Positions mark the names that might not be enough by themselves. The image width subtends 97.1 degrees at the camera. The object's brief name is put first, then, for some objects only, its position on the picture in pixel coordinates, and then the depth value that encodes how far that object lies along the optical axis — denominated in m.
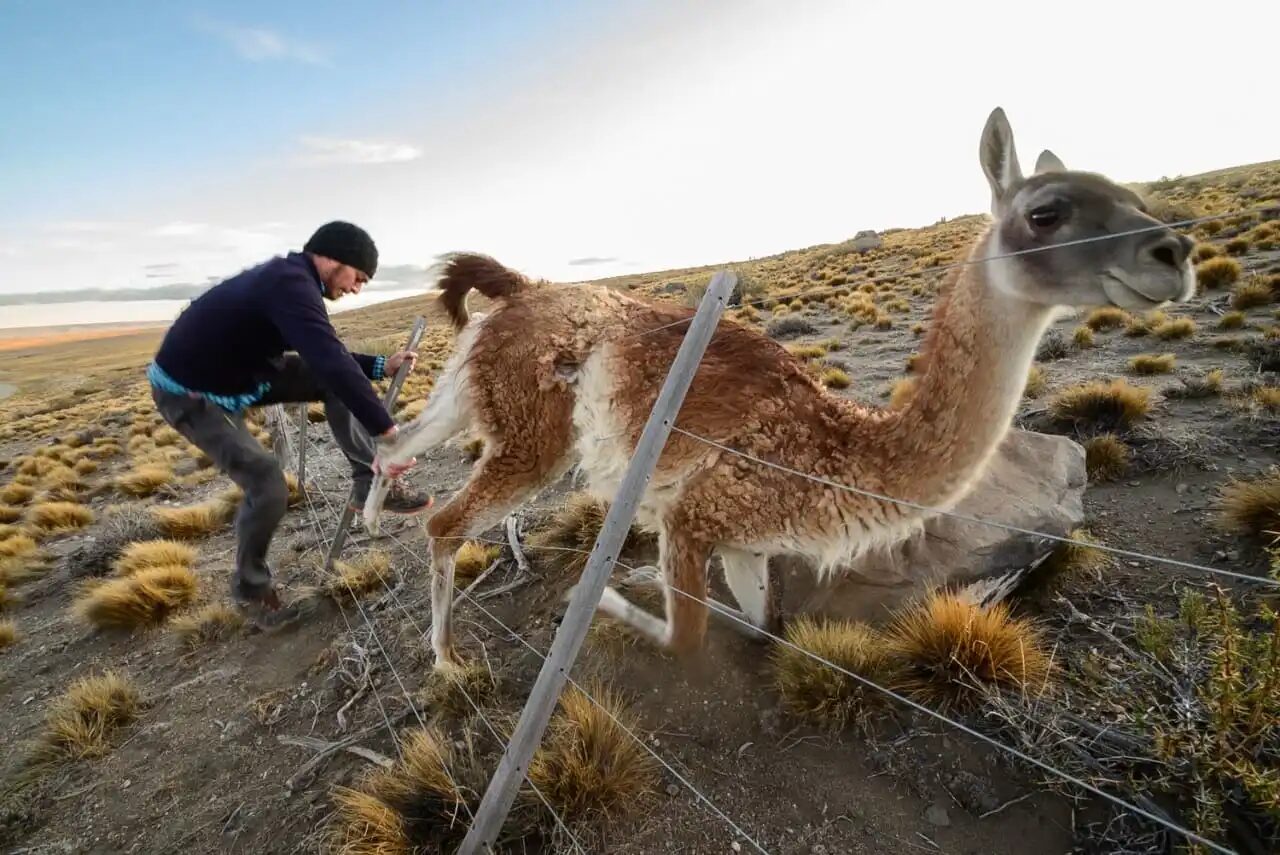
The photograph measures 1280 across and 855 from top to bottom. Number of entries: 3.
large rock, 3.18
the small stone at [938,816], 2.20
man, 3.05
